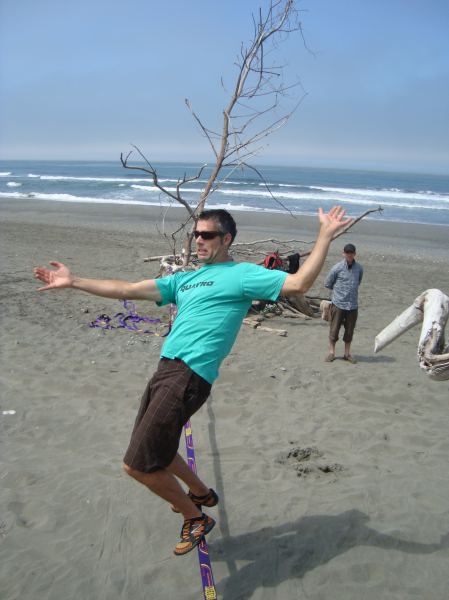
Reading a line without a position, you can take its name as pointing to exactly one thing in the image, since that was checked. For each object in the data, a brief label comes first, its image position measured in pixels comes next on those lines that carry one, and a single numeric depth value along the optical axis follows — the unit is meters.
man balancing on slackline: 2.75
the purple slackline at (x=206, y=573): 2.71
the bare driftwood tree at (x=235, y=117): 6.78
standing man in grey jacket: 7.23
